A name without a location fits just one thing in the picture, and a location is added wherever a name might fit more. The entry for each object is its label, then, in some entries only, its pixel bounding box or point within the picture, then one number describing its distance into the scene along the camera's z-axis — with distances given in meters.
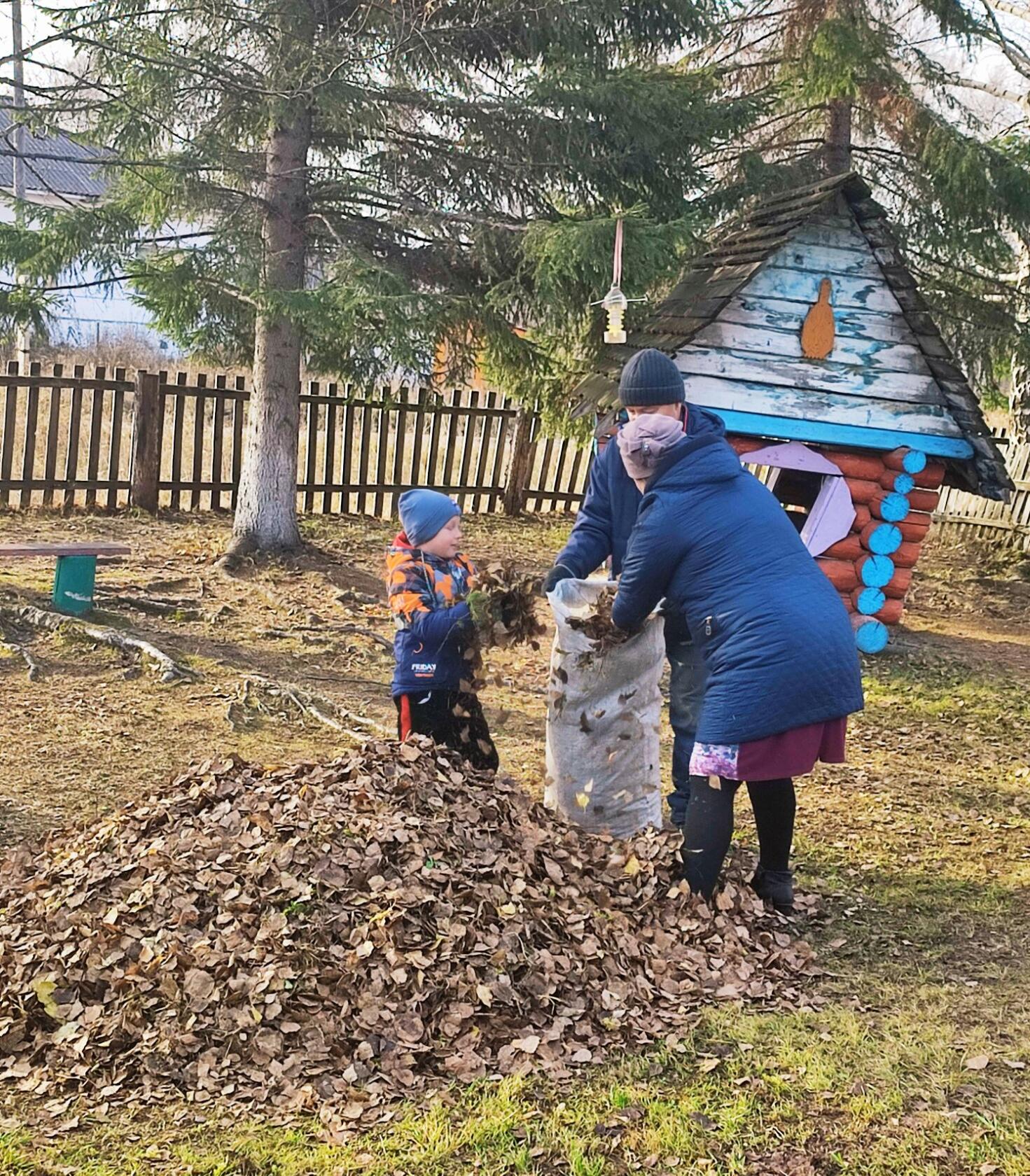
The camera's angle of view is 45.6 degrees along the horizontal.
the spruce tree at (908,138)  10.47
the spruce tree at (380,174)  9.18
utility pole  7.33
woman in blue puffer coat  4.00
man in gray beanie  4.46
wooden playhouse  8.46
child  4.61
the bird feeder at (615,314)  7.91
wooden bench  8.34
